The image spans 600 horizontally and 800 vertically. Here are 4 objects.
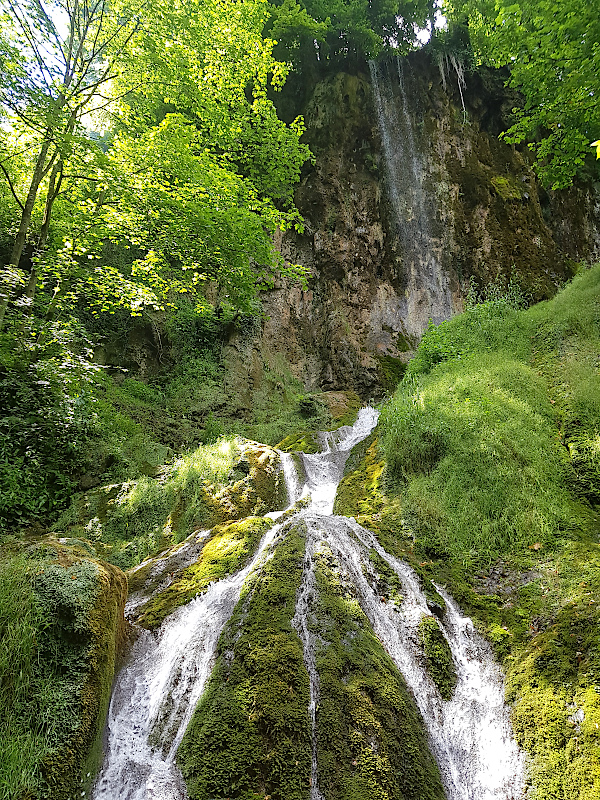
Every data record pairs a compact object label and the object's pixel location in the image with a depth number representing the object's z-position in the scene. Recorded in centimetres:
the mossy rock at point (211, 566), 448
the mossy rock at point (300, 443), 965
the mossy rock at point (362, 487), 629
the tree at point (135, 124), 669
